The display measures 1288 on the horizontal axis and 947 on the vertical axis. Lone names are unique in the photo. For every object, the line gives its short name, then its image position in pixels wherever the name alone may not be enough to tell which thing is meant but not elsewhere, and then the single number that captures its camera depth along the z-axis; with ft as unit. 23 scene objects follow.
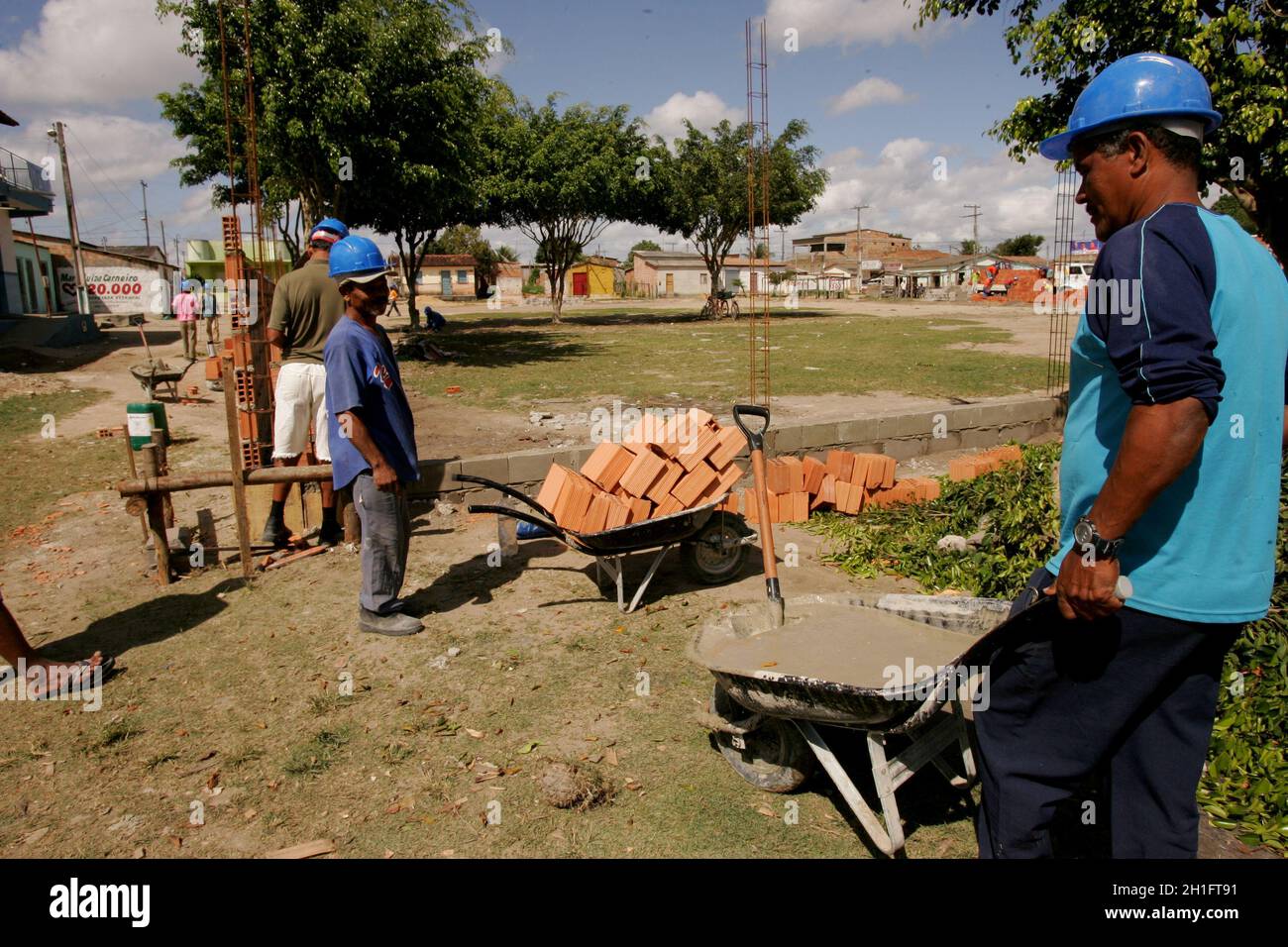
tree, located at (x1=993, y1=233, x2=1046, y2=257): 279.69
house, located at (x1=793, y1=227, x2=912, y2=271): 286.25
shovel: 11.16
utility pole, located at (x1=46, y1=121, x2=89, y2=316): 106.22
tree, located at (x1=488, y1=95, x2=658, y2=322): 94.17
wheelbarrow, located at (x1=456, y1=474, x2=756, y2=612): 15.28
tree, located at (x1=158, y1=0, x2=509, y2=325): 44.52
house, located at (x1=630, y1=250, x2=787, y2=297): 236.22
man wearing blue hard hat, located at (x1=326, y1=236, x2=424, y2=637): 13.80
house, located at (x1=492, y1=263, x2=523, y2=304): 219.22
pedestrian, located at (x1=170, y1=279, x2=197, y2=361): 61.36
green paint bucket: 23.36
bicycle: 110.32
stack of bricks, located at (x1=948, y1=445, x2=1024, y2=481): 21.85
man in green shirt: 18.97
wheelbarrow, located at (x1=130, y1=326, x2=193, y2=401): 37.52
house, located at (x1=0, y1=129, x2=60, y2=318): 90.74
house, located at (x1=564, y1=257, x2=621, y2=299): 237.25
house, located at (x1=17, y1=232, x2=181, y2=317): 138.00
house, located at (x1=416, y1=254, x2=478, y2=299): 220.02
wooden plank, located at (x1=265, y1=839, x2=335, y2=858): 9.21
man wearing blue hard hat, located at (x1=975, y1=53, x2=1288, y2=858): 5.63
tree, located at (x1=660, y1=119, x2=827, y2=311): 106.32
